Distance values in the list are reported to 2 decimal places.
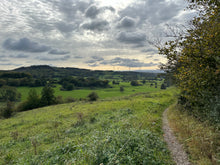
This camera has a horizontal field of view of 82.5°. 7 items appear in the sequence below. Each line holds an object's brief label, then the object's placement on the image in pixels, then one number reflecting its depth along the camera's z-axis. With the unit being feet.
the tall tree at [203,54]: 18.95
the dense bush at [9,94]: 264.11
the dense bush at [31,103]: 202.15
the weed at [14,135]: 48.45
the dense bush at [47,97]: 211.00
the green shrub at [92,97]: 197.16
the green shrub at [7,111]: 127.13
